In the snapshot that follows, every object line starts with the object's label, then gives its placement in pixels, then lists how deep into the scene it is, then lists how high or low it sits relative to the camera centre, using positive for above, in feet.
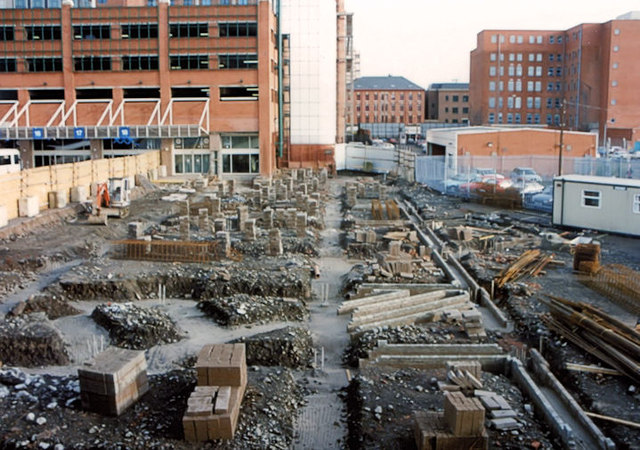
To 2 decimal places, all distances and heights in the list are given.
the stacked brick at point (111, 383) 36.19 -13.79
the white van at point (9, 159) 128.77 -3.07
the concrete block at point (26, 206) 96.37 -9.41
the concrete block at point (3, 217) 88.61 -10.10
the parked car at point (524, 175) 137.80 -6.55
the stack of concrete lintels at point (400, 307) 56.59 -15.25
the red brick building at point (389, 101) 412.36 +28.30
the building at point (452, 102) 418.72 +28.40
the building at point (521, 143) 170.40 +0.67
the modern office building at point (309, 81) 197.98 +20.05
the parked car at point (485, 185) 126.72 -8.22
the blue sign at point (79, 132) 164.99 +3.25
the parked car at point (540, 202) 114.93 -10.32
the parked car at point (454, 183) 140.15 -8.33
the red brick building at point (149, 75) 174.29 +19.14
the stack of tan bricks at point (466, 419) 32.99 -14.18
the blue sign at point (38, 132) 166.09 +3.25
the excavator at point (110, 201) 99.02 -9.44
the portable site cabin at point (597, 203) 89.86 -8.49
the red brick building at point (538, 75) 312.91 +36.97
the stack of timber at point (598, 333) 45.19 -14.58
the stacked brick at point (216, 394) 34.19 -14.12
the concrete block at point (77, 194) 111.86 -8.67
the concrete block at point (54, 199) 105.60 -9.00
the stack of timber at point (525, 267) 70.79 -14.08
